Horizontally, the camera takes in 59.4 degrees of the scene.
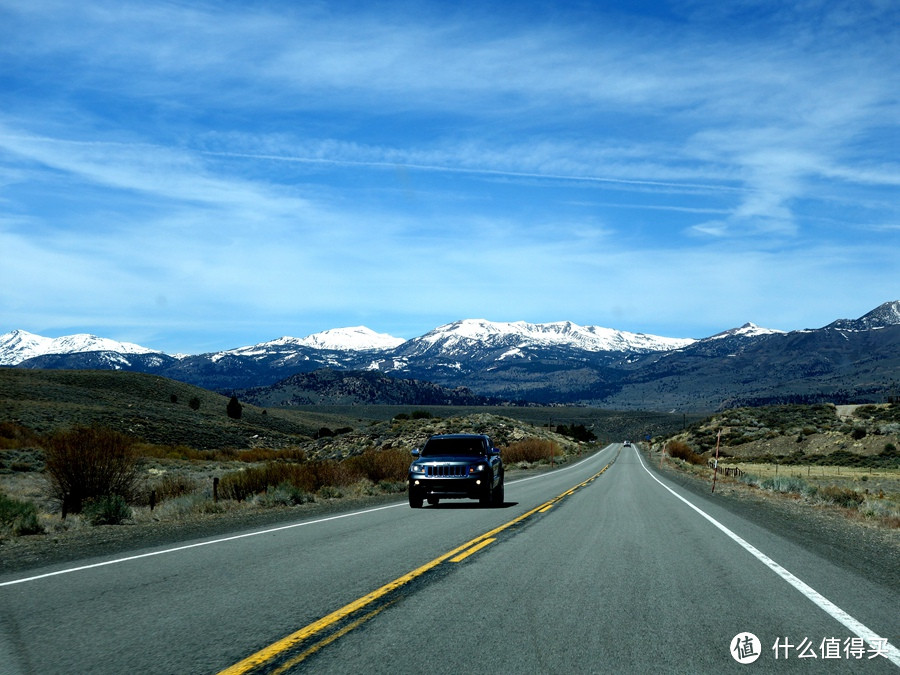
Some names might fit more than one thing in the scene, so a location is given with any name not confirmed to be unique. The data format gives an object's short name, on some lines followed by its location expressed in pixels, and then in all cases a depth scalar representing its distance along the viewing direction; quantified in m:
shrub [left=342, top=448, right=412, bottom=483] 32.12
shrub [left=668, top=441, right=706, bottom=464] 76.24
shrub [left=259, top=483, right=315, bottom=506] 22.27
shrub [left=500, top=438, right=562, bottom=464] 64.25
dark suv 19.77
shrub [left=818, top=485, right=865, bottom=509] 23.64
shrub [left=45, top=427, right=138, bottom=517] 21.78
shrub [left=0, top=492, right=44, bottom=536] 15.20
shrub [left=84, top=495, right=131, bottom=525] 17.55
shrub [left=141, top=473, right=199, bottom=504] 25.73
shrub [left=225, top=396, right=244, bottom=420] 113.75
